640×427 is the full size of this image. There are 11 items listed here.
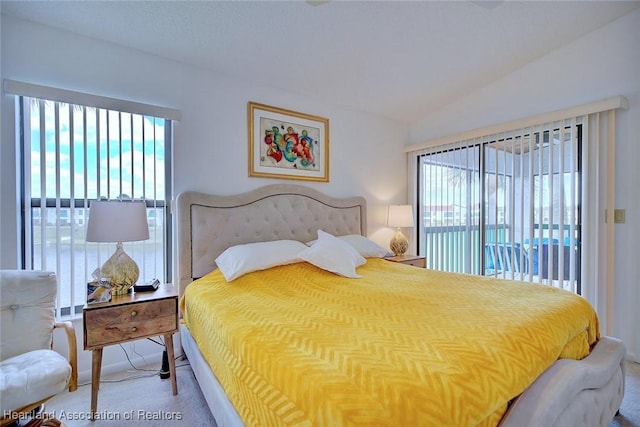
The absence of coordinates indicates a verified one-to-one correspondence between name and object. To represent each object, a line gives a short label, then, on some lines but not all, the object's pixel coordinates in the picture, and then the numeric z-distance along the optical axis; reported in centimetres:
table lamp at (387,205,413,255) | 352
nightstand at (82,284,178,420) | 171
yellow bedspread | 83
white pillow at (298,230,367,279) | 229
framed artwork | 288
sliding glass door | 274
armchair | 127
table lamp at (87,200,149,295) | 181
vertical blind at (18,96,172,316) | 203
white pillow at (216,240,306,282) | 212
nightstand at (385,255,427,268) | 329
